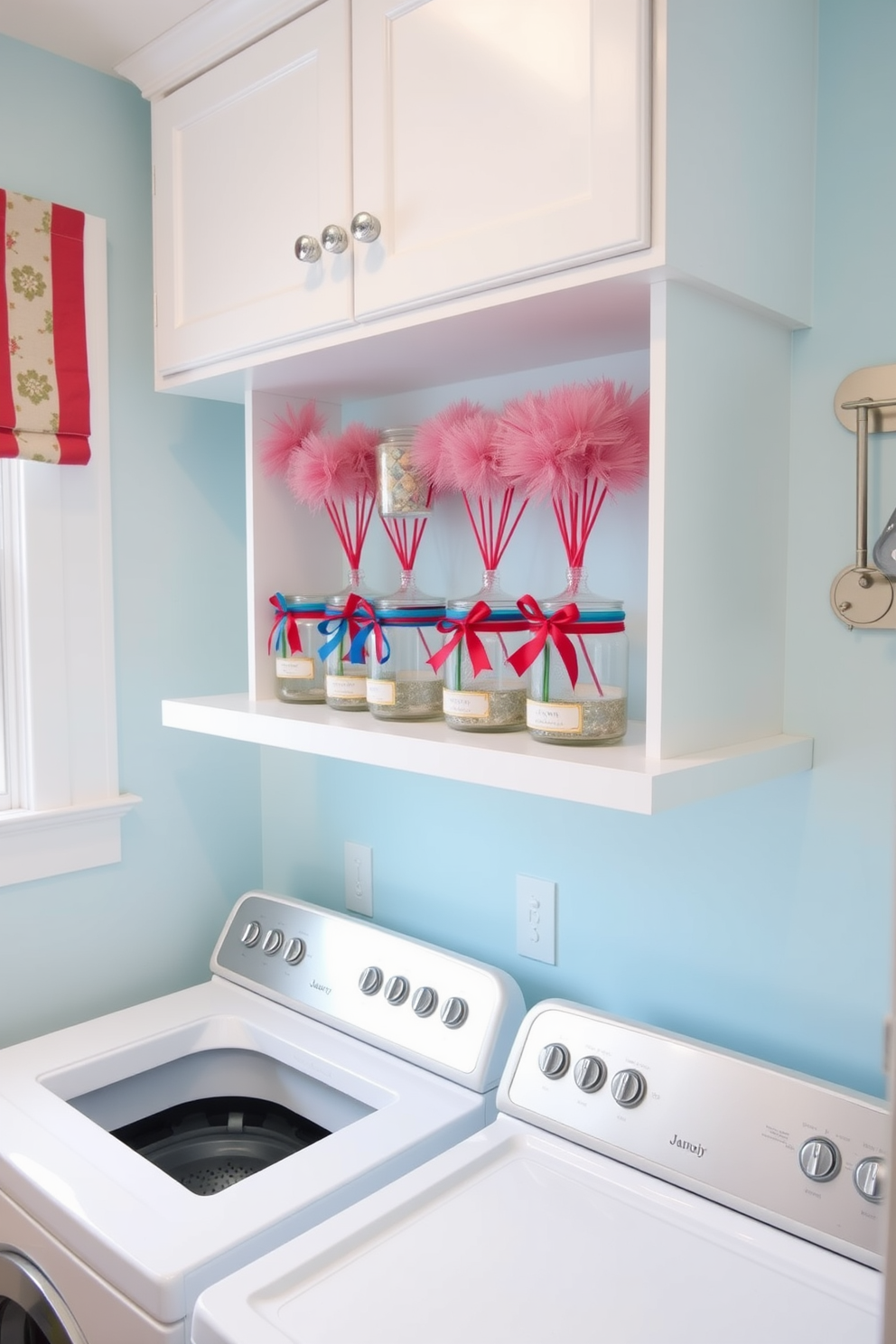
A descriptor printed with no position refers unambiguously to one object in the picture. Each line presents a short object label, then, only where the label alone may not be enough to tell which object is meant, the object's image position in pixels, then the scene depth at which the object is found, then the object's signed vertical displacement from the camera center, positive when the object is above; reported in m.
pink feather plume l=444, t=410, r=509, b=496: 1.24 +0.19
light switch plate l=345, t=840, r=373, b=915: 1.78 -0.49
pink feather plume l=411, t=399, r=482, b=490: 1.32 +0.22
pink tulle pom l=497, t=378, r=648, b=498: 1.12 +0.19
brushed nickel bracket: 1.11 +0.14
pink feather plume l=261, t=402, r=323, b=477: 1.53 +0.26
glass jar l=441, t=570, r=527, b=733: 1.22 -0.08
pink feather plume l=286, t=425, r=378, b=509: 1.46 +0.20
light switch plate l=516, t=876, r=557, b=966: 1.48 -0.47
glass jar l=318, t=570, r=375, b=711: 1.39 -0.06
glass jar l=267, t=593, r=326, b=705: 1.52 -0.07
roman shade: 1.51 +0.42
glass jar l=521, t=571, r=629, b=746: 1.12 -0.08
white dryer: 0.93 -0.66
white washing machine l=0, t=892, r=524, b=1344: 1.09 -0.67
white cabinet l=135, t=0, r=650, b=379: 0.96 +0.51
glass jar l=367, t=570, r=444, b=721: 1.34 -0.08
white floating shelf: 0.99 -0.17
